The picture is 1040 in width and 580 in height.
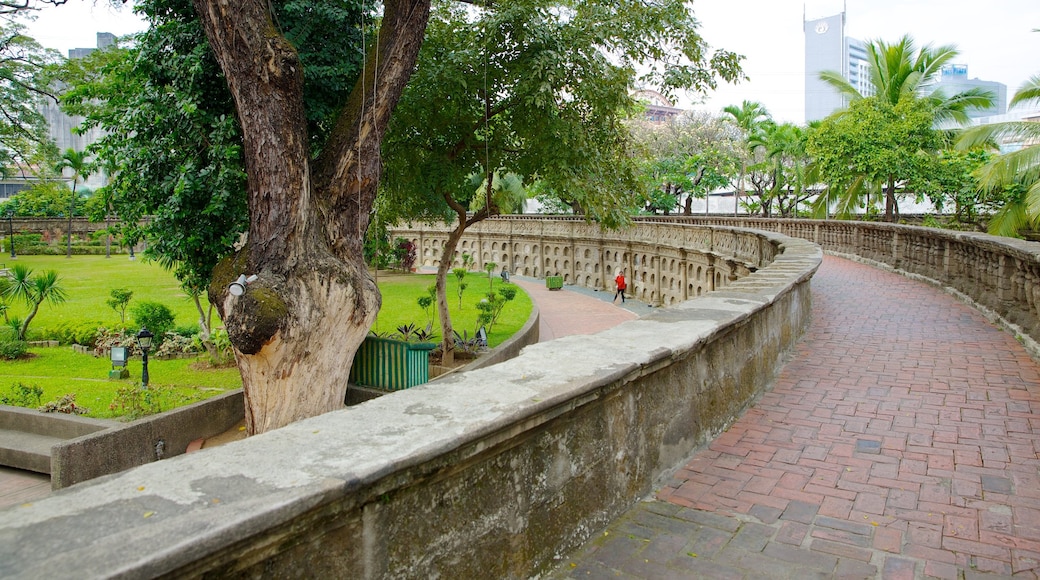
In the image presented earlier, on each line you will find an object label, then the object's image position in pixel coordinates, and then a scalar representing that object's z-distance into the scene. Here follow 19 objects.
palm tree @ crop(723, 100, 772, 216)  37.34
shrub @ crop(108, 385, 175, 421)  10.92
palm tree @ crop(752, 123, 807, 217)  35.22
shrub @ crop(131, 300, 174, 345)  14.94
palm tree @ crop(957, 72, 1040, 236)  17.22
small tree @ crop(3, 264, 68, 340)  15.98
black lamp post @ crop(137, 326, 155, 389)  11.66
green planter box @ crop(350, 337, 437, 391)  12.37
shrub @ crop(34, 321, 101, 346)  16.38
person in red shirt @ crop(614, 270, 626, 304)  28.15
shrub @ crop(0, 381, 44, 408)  11.91
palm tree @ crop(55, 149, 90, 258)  36.50
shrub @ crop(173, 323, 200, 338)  16.30
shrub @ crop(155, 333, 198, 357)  15.37
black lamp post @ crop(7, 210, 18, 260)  36.52
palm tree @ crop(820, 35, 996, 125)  25.28
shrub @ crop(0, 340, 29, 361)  15.16
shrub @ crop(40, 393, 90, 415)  11.34
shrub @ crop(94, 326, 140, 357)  15.36
